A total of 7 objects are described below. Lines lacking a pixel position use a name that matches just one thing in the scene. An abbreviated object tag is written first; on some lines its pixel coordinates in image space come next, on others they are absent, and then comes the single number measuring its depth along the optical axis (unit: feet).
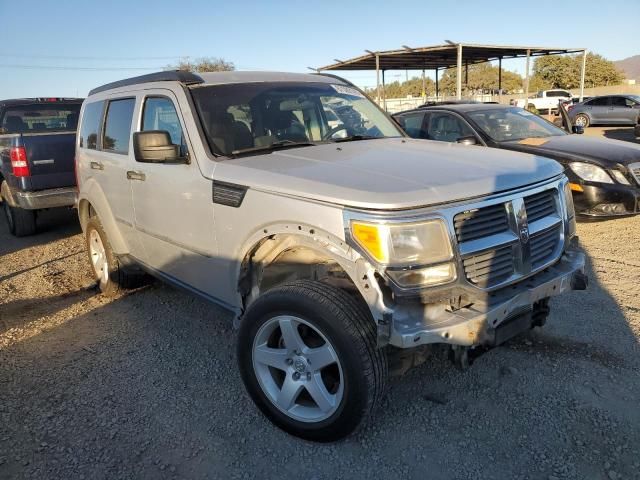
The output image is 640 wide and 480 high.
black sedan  20.26
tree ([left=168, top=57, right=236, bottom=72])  150.20
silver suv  8.02
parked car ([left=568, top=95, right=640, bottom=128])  81.25
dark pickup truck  23.62
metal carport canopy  69.66
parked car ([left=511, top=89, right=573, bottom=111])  111.55
